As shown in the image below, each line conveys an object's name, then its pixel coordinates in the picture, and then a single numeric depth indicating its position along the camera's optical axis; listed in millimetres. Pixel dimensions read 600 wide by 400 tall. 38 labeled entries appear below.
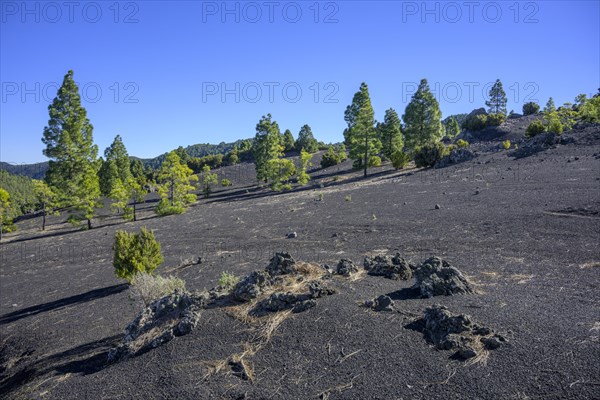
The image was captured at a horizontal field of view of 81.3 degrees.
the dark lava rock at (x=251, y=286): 6936
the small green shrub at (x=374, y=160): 44566
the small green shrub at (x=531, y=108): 66625
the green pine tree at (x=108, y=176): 56234
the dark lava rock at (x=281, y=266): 8039
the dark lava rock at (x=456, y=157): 32531
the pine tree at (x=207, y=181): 50188
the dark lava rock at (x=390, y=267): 7996
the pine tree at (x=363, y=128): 40031
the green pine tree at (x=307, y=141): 83312
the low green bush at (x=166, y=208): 33188
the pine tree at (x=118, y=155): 61500
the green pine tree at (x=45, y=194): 32719
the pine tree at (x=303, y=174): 39525
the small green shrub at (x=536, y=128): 35906
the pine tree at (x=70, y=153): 30719
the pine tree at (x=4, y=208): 31803
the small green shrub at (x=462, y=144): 42484
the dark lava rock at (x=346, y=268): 8180
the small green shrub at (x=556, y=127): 31500
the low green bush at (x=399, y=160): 38625
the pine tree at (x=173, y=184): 33256
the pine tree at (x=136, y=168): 78781
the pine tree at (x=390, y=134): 47875
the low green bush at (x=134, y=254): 11891
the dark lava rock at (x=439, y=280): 6598
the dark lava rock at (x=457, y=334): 4621
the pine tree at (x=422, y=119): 43312
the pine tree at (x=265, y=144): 46438
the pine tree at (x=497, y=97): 75875
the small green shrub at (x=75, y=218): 30633
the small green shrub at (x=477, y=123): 54250
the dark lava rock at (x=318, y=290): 6668
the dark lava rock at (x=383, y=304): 5941
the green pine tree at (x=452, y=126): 85500
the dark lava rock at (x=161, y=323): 6102
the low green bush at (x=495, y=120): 53934
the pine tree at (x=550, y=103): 60562
